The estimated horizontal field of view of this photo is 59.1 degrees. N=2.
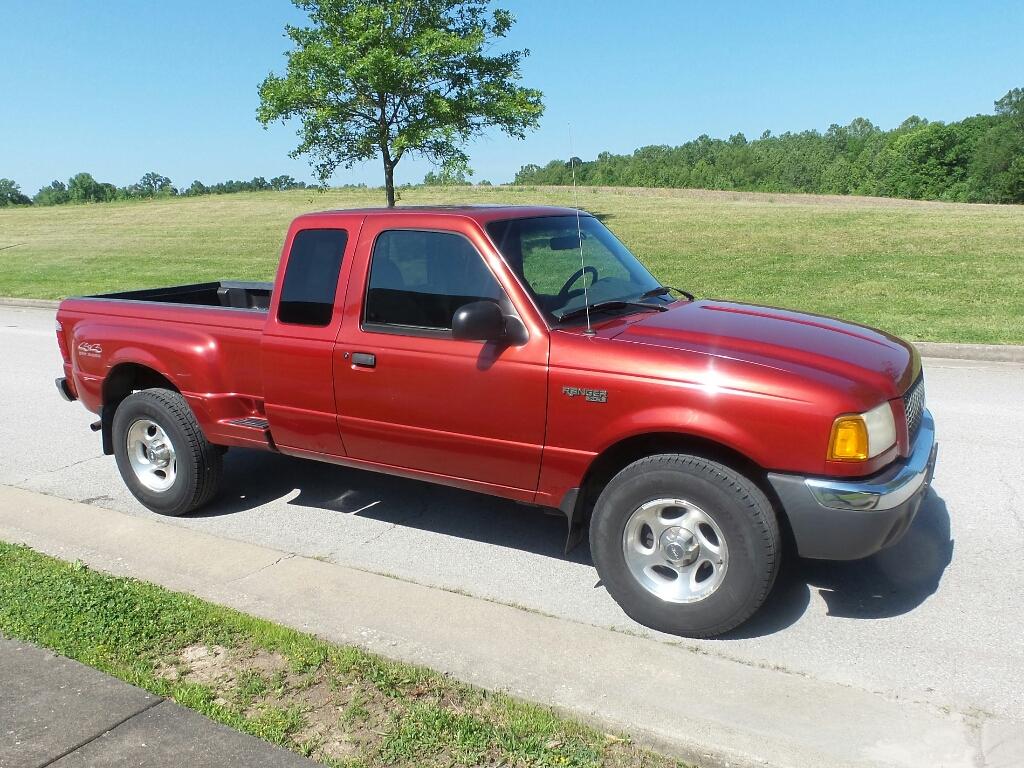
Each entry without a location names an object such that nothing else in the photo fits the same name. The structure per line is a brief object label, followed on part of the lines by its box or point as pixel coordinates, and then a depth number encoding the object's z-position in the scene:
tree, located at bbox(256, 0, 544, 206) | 25.75
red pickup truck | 3.71
